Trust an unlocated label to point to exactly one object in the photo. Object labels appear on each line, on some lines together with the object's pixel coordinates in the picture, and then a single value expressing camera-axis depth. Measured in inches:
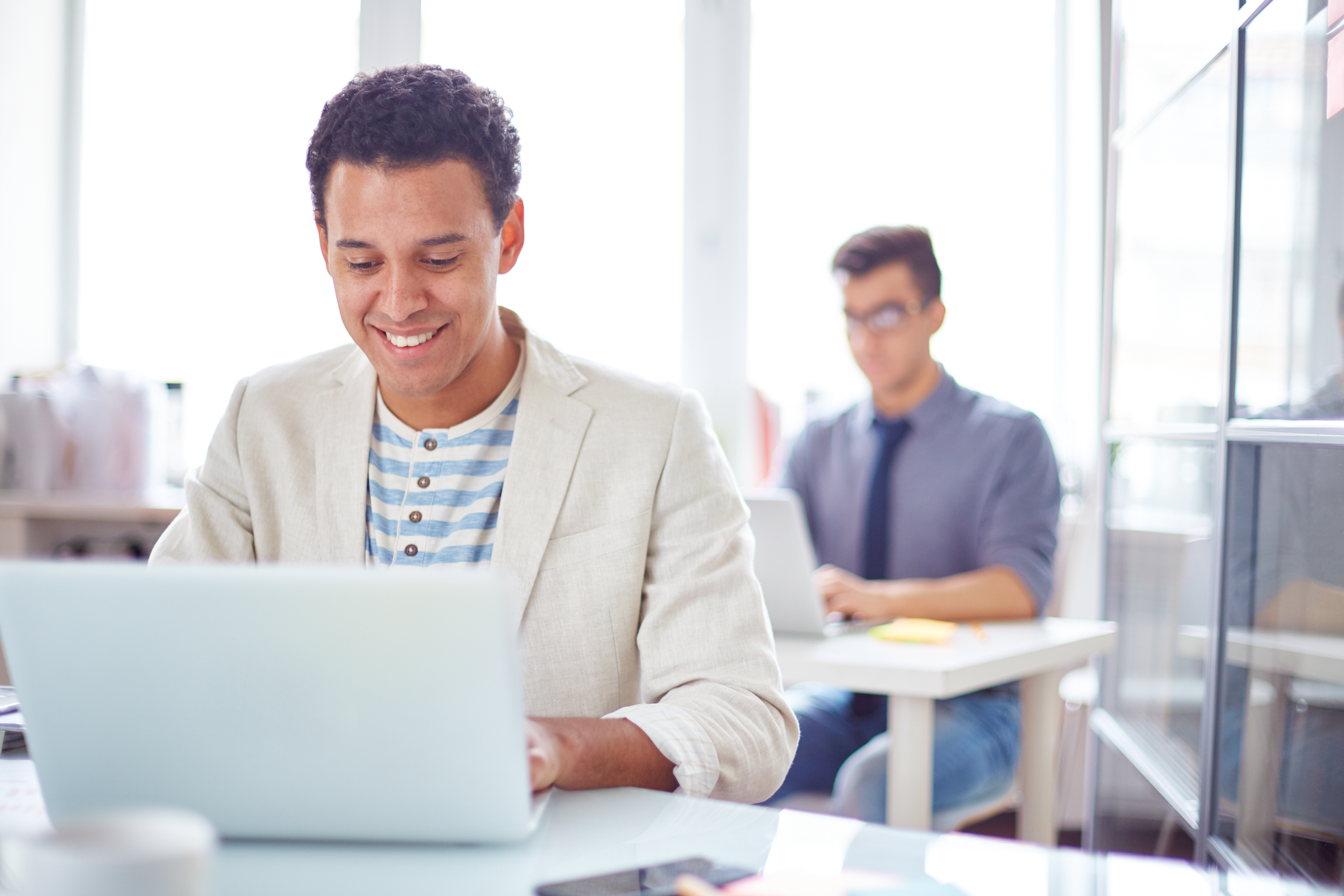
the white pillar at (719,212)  134.4
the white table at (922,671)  63.3
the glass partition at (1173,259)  70.1
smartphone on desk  25.9
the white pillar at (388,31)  134.6
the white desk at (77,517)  104.8
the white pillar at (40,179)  131.3
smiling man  47.1
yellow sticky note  72.9
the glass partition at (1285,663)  53.7
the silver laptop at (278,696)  25.1
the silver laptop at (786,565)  71.1
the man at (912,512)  80.0
